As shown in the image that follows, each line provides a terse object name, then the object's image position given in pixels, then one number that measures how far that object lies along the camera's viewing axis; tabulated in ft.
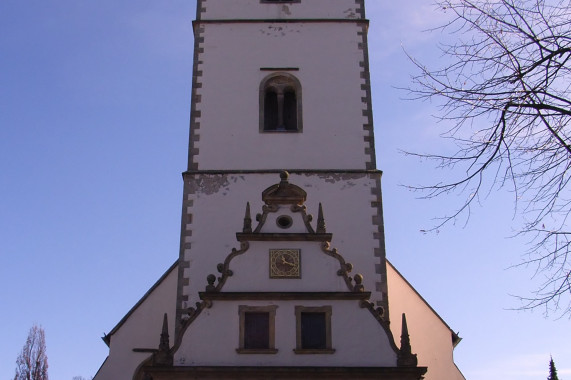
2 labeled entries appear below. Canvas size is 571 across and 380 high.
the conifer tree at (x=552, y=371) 91.40
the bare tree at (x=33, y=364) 108.06
